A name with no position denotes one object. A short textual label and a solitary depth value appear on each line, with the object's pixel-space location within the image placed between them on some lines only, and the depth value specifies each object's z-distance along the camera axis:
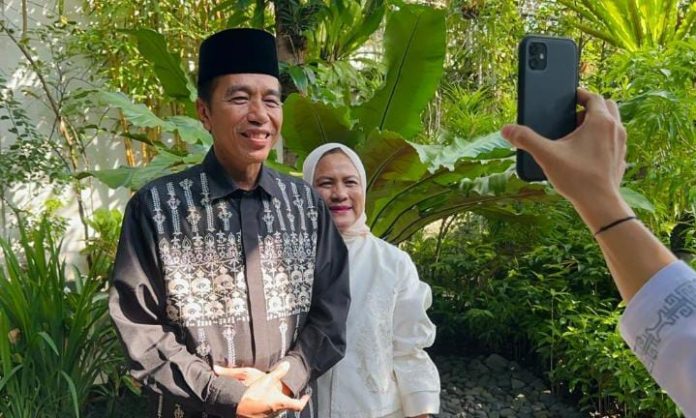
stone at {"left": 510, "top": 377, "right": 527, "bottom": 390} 3.75
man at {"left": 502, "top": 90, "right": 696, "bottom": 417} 0.56
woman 1.68
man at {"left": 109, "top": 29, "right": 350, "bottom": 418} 1.35
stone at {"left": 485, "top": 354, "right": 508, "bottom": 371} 4.03
